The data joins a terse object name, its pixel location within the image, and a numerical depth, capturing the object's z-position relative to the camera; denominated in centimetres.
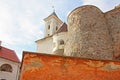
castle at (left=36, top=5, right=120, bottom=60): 635
